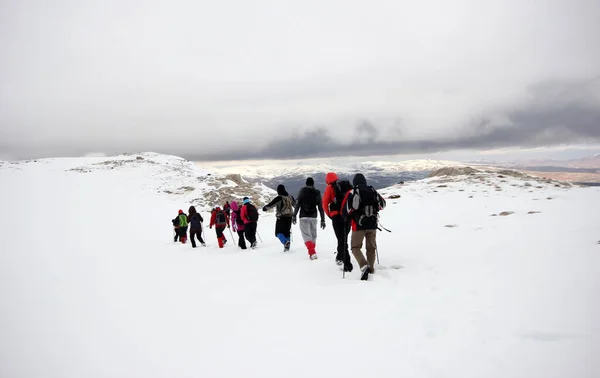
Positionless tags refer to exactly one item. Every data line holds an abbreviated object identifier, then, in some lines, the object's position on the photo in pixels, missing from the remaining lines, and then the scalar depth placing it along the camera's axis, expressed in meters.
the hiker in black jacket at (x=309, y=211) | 9.43
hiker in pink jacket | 12.46
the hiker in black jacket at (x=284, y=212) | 10.96
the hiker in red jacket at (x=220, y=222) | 13.77
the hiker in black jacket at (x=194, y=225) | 14.77
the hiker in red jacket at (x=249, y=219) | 11.91
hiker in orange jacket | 7.84
